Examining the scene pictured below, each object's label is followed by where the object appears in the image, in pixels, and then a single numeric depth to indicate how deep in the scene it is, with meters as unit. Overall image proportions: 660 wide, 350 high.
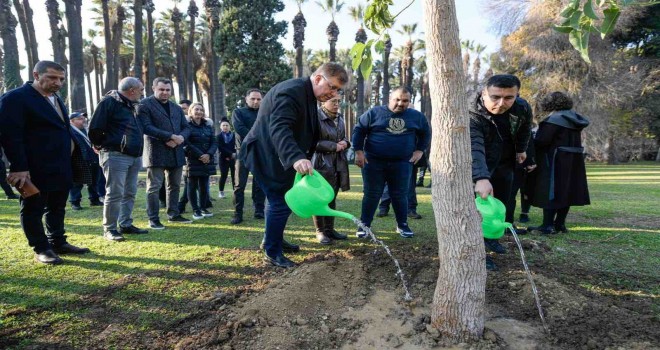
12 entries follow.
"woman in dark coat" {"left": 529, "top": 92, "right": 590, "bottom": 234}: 4.69
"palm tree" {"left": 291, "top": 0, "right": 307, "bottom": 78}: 28.89
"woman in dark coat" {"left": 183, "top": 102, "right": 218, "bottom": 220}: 5.79
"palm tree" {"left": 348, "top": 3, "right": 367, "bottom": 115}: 28.48
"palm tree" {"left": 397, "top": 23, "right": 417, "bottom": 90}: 33.31
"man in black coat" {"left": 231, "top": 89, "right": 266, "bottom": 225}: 5.49
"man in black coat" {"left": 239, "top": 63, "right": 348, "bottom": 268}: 3.21
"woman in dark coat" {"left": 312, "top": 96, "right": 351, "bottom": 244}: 4.33
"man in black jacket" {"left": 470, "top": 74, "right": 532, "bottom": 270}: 3.22
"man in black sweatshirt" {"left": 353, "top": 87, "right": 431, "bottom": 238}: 4.49
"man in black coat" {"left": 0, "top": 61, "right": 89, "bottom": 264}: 3.25
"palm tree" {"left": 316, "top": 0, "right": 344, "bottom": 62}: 30.72
